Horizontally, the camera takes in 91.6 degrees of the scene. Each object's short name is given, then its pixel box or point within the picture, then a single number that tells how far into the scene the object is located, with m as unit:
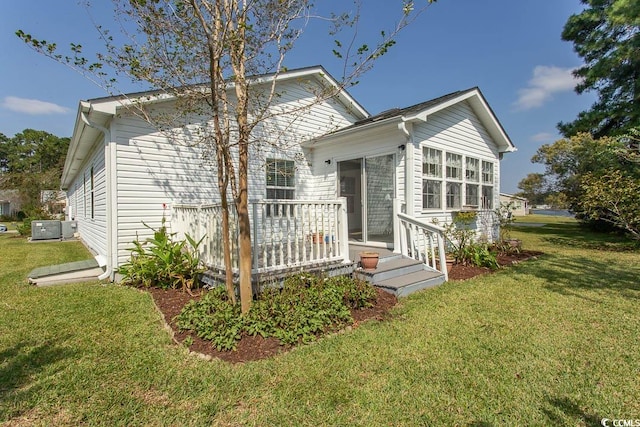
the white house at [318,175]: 5.16
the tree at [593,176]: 8.86
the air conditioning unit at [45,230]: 13.19
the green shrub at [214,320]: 3.22
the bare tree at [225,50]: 3.36
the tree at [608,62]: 12.71
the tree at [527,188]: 32.69
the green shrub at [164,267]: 5.22
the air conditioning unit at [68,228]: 13.80
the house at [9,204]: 33.16
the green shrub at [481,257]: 6.79
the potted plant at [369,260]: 5.32
